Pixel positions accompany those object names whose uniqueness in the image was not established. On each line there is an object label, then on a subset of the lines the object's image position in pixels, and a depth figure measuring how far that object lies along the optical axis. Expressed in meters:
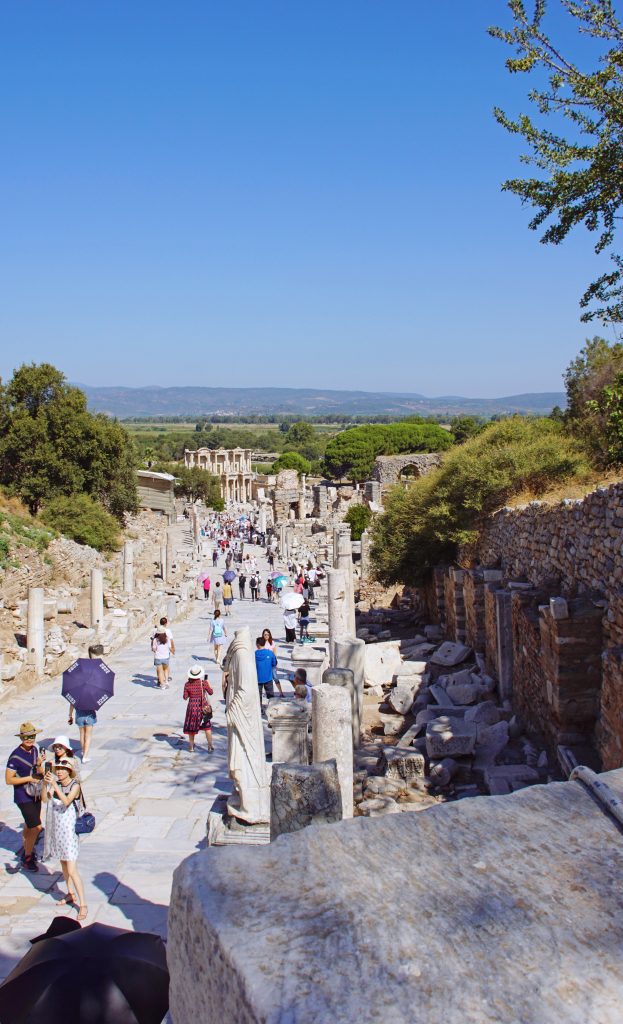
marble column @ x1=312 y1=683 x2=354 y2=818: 7.98
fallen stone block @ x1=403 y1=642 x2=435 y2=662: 16.46
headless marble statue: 7.19
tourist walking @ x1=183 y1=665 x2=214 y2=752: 9.86
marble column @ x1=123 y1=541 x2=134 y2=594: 26.22
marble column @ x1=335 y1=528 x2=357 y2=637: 17.95
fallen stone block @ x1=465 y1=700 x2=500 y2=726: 11.38
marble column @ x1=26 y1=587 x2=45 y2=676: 14.84
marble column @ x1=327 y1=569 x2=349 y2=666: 14.45
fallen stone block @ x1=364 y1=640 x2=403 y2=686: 14.75
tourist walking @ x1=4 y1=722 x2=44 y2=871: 6.78
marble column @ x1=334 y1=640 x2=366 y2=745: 11.98
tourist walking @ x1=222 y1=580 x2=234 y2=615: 22.48
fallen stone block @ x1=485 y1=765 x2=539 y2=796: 8.78
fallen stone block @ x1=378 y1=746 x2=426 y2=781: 9.61
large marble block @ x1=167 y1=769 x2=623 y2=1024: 1.73
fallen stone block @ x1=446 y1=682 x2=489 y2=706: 12.50
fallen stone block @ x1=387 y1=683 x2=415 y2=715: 12.94
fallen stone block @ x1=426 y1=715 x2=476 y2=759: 9.83
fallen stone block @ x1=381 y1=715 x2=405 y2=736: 12.09
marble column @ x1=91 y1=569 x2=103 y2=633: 18.78
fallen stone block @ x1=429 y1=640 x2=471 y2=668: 14.95
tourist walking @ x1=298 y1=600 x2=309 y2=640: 19.36
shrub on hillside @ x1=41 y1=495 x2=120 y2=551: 34.00
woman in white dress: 6.04
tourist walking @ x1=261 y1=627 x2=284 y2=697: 12.52
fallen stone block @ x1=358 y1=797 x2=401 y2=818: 8.39
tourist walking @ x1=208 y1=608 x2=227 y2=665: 15.19
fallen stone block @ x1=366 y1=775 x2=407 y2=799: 9.02
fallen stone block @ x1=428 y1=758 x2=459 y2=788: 9.41
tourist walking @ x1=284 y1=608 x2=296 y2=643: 18.34
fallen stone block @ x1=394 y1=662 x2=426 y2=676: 14.66
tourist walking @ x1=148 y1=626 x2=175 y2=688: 13.30
